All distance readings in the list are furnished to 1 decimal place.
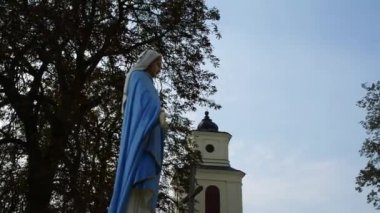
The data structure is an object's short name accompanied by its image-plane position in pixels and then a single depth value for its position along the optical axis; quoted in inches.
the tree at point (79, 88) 506.6
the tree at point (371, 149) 874.8
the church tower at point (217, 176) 1632.6
